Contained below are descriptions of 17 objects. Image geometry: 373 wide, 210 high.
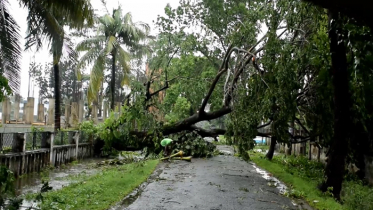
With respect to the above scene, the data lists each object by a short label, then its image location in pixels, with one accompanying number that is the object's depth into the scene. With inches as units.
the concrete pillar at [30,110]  774.5
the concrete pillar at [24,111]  781.3
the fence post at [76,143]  764.0
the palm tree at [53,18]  428.8
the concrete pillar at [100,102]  1679.1
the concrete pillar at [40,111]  870.4
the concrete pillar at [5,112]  702.5
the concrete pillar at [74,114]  983.1
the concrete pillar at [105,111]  1103.3
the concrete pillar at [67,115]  930.1
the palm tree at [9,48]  400.8
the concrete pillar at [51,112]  822.5
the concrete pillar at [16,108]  756.4
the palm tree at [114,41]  973.2
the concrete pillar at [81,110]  936.3
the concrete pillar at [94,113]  1025.2
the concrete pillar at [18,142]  520.1
